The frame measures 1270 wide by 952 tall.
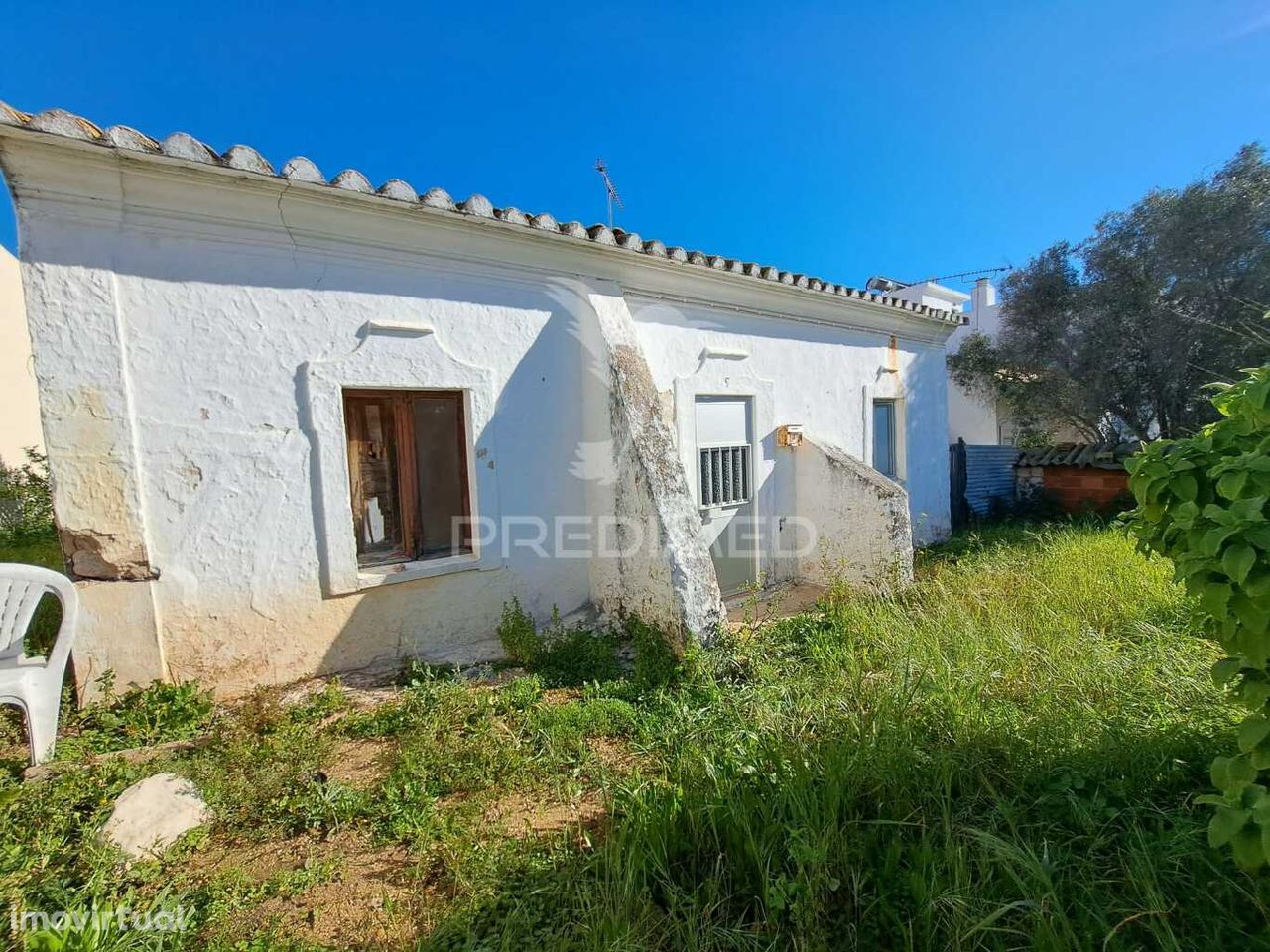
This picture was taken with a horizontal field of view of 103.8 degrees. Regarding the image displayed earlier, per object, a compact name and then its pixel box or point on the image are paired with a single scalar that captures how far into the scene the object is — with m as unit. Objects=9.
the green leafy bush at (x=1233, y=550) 1.32
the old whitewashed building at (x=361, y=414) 3.13
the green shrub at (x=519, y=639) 4.17
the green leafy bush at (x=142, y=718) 2.98
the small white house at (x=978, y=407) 13.84
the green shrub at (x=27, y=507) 5.64
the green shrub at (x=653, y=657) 3.77
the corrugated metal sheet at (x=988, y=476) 9.37
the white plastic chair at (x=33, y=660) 2.74
